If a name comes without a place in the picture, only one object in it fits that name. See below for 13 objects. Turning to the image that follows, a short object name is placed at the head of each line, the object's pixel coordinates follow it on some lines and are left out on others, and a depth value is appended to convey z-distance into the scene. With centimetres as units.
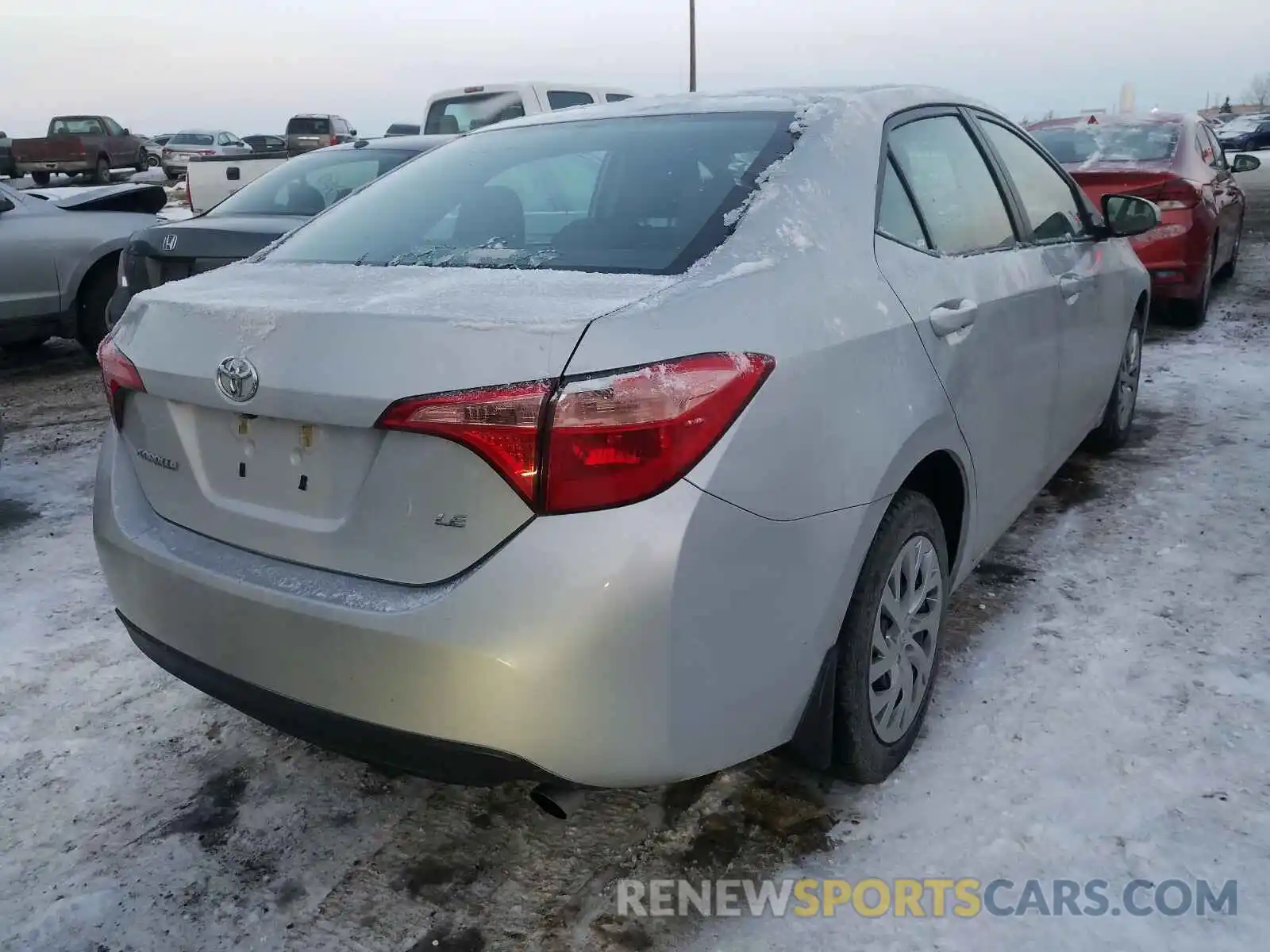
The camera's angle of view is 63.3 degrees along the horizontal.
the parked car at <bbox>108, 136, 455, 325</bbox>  579
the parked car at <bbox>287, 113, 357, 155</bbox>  2847
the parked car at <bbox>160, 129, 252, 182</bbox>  3041
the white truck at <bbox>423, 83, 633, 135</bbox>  945
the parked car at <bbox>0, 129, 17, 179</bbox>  2695
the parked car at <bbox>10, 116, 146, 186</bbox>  2722
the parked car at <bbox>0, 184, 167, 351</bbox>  691
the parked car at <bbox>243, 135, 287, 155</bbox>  3236
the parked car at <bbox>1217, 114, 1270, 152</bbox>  4009
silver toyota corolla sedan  166
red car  676
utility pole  2478
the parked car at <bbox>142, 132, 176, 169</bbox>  3155
